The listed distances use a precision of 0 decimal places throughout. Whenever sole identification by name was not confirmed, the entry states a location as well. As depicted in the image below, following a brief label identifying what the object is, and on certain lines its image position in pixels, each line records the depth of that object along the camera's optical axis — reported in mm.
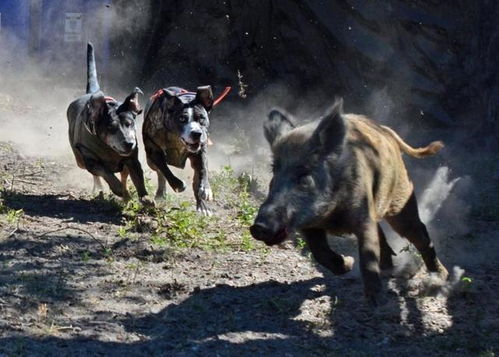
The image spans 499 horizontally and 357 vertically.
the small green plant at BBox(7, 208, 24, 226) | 14406
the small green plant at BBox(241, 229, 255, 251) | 14508
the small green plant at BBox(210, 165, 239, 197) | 18532
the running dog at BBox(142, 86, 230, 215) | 16867
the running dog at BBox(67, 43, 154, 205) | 16653
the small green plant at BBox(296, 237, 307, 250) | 14860
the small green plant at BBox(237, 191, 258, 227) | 16313
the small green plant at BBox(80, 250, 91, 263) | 12988
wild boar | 11173
